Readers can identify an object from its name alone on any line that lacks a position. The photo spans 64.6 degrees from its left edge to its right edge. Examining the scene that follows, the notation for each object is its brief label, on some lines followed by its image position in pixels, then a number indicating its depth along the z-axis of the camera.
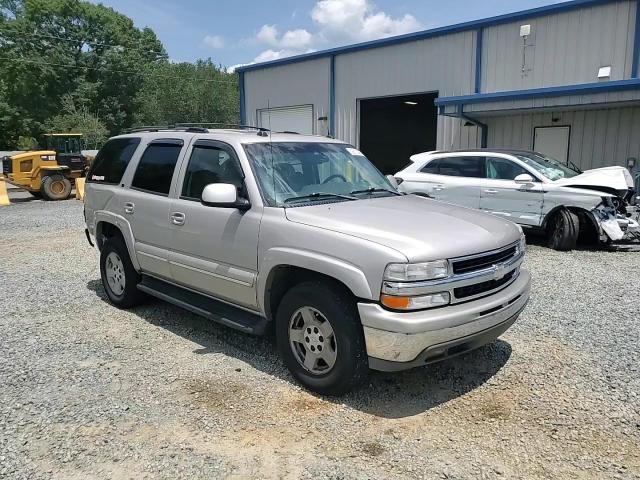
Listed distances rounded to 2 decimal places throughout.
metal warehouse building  12.40
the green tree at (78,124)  46.38
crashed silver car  8.54
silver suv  3.18
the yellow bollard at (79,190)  18.98
